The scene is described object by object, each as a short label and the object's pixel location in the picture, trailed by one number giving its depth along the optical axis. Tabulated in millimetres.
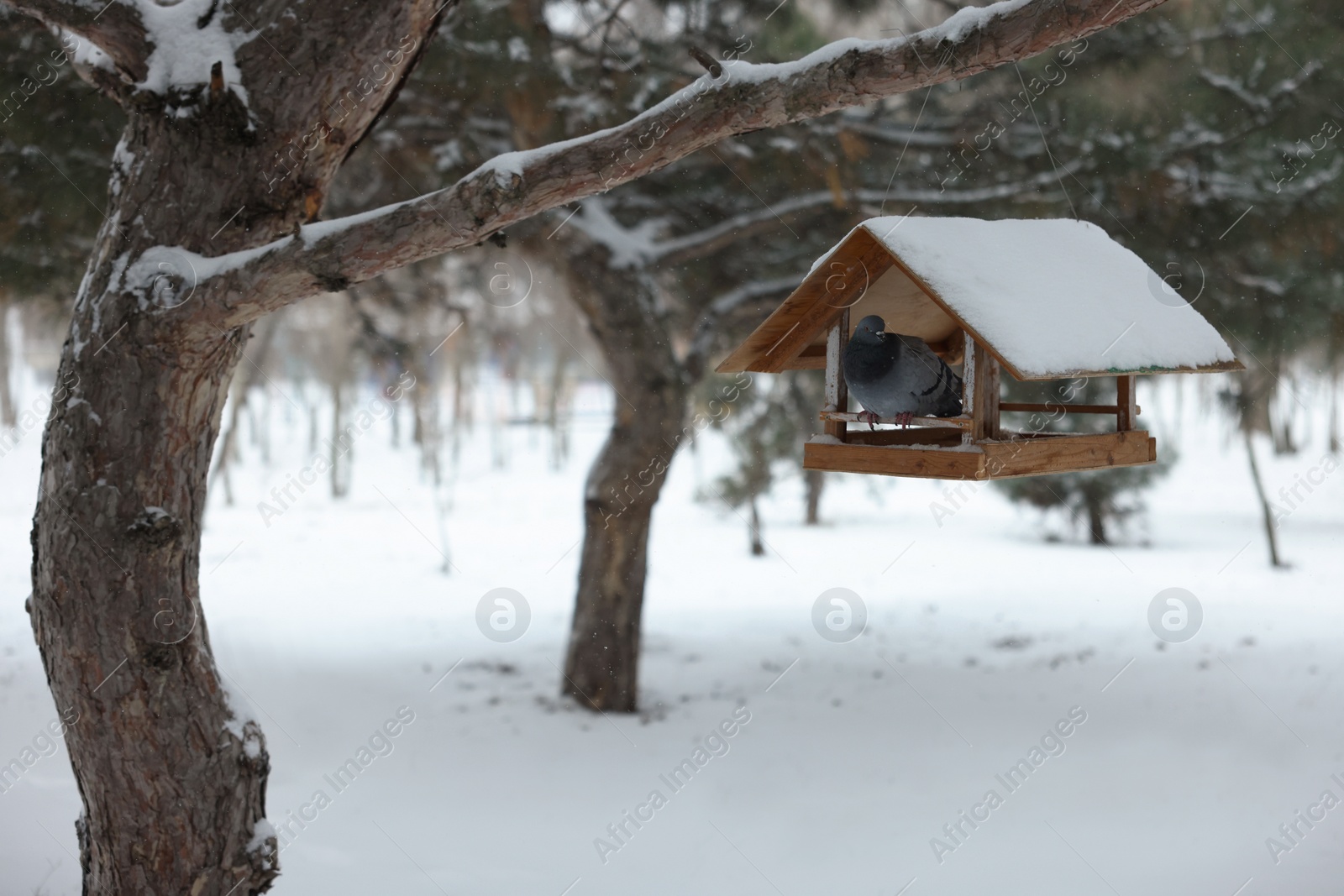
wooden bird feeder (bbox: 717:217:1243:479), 2357
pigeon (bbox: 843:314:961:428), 2383
